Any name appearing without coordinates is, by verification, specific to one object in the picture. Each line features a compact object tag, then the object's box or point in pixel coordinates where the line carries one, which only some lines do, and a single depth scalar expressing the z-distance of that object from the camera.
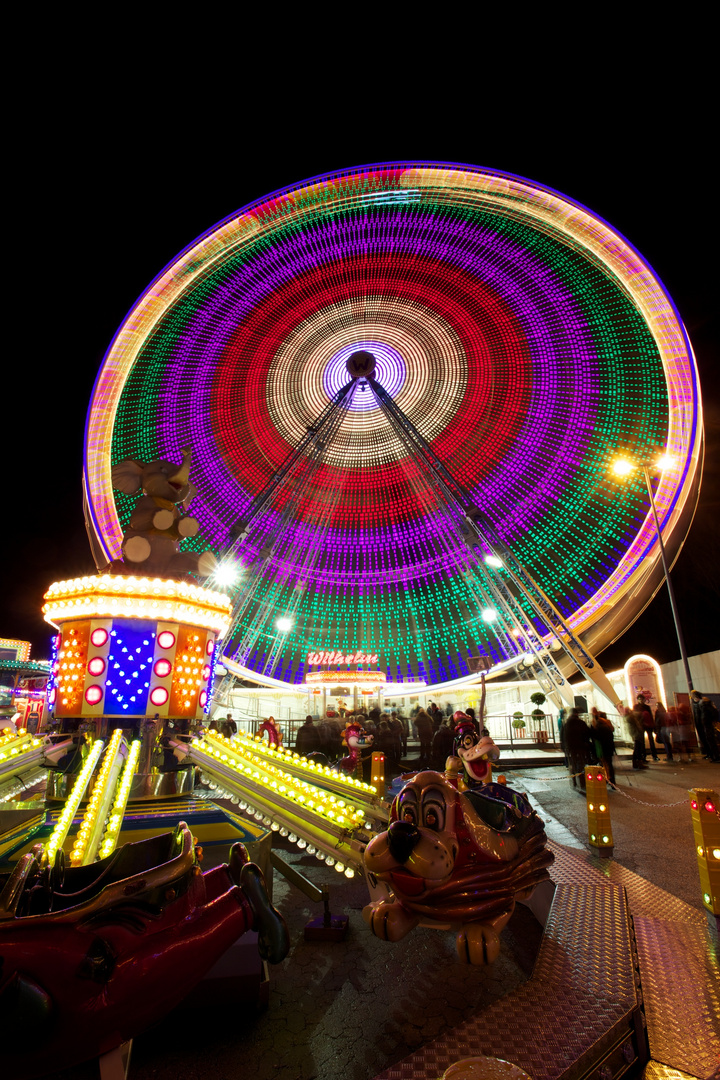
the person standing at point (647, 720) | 15.33
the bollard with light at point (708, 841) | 4.72
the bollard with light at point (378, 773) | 10.12
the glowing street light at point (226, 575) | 20.21
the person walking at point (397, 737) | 14.84
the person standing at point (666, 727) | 15.34
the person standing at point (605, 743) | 11.84
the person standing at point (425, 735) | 14.73
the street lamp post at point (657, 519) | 16.62
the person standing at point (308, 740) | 14.38
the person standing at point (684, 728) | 15.16
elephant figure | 8.92
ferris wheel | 15.55
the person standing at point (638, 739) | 14.41
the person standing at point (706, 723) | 14.33
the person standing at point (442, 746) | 12.98
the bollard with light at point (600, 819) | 6.48
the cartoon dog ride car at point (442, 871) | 3.23
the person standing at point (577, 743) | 11.89
